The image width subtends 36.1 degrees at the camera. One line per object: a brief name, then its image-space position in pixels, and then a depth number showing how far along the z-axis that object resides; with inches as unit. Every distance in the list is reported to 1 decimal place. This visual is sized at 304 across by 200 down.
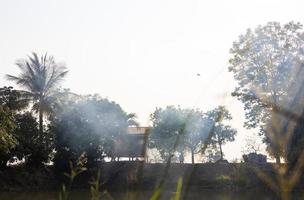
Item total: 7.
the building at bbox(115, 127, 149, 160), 1822.1
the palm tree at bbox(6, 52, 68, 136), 1720.0
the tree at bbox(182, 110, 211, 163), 2358.0
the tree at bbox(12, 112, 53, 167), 1524.4
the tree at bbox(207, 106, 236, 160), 2460.0
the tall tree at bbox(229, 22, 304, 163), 1414.9
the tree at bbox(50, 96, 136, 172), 1572.3
